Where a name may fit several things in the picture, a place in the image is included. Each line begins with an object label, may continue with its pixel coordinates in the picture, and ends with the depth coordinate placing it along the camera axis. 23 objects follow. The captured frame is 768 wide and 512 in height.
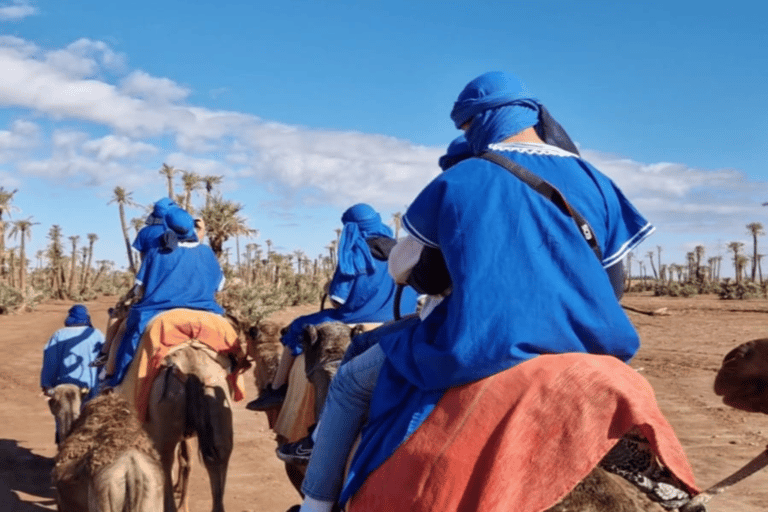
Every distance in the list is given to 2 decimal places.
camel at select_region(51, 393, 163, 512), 4.31
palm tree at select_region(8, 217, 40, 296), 41.44
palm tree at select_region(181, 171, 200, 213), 38.84
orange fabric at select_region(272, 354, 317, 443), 6.11
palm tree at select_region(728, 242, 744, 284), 58.96
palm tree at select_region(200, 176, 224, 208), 38.78
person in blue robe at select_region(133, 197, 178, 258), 7.29
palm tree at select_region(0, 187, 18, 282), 39.16
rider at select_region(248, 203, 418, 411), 6.12
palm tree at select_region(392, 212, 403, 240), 66.12
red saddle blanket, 2.09
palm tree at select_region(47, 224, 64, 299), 45.72
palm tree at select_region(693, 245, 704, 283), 61.69
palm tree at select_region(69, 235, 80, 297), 45.46
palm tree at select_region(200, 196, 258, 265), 27.89
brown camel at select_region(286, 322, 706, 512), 2.10
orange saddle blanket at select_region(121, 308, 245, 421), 6.70
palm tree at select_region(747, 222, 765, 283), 65.95
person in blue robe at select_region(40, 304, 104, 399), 9.48
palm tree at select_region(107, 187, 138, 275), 48.11
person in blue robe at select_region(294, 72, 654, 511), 2.24
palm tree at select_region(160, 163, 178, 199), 40.41
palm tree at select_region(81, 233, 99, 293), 48.15
